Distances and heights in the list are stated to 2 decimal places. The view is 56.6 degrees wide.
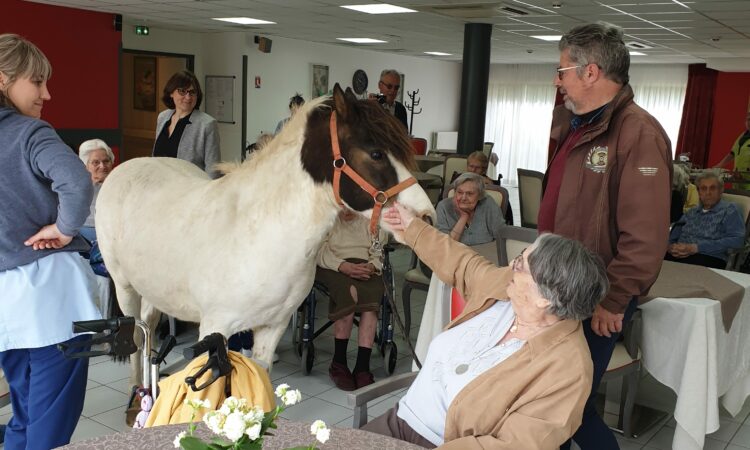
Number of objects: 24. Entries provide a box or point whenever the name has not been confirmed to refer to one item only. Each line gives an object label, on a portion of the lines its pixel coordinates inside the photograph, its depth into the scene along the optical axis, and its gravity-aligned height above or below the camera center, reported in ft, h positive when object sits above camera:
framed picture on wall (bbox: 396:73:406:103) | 54.31 +0.78
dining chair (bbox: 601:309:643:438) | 10.22 -3.68
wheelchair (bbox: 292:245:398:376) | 13.16 -4.55
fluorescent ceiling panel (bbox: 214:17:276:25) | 34.30 +3.49
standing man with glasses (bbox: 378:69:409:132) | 16.37 +0.33
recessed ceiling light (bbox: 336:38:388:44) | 42.43 +3.49
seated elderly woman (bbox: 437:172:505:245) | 14.53 -2.29
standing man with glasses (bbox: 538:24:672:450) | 6.83 -0.66
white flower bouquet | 3.55 -1.75
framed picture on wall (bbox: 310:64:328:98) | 45.85 +1.09
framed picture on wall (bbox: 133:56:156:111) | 43.68 +0.18
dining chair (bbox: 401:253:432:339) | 14.83 -3.82
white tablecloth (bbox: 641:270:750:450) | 9.60 -3.37
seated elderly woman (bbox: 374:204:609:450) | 5.47 -2.15
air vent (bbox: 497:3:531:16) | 26.85 +3.77
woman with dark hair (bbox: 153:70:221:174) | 13.80 -0.81
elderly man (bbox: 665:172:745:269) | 17.03 -2.78
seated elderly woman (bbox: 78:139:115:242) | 13.74 -1.59
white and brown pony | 7.52 -1.49
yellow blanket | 5.57 -2.41
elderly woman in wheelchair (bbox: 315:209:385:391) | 12.80 -3.54
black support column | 32.24 +1.21
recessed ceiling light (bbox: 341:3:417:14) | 28.17 +3.68
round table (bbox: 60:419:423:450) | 4.83 -2.49
